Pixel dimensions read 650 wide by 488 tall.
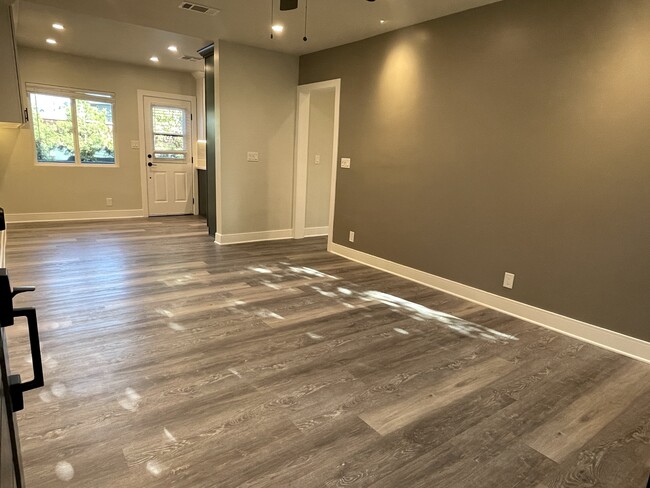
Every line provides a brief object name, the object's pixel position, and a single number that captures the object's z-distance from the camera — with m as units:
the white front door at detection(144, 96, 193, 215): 7.35
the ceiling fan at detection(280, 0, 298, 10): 2.78
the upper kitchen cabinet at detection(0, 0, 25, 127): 4.01
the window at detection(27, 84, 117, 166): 6.39
